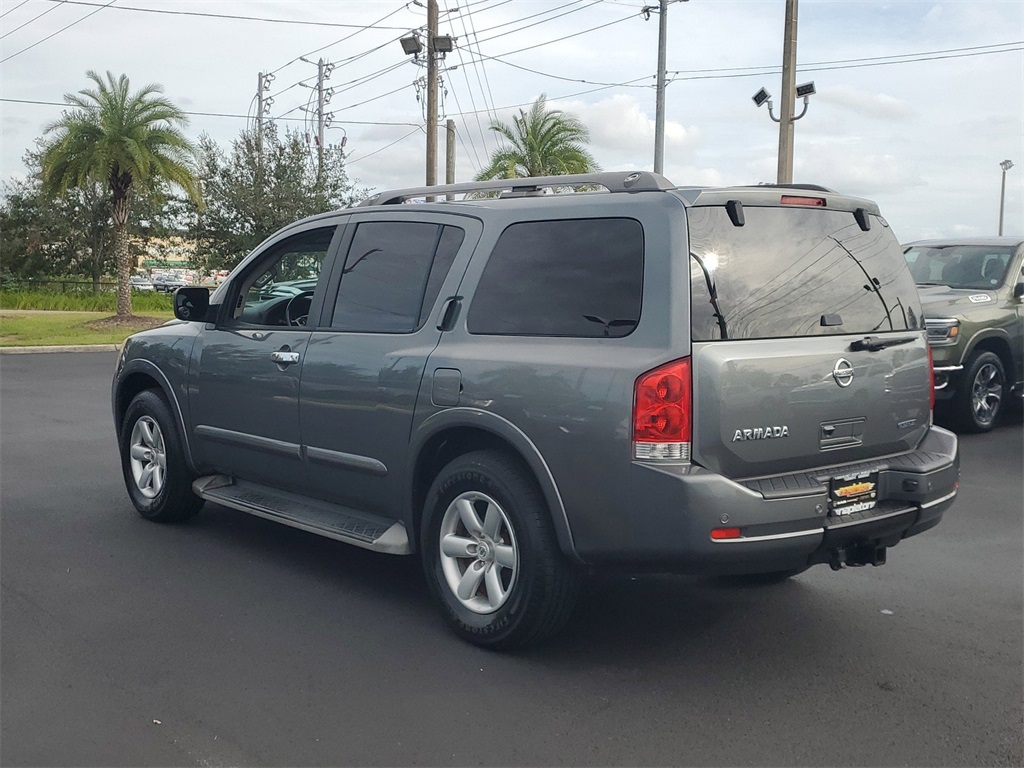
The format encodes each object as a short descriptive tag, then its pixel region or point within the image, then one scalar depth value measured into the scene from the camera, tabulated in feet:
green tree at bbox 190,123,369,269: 97.91
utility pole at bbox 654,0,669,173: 87.81
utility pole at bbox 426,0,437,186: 76.48
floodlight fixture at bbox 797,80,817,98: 58.80
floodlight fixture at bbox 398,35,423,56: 78.70
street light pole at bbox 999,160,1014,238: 208.96
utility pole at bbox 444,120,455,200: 122.31
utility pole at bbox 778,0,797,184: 55.67
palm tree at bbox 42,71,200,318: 80.59
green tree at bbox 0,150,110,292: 132.67
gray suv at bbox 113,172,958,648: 12.94
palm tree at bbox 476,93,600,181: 100.32
